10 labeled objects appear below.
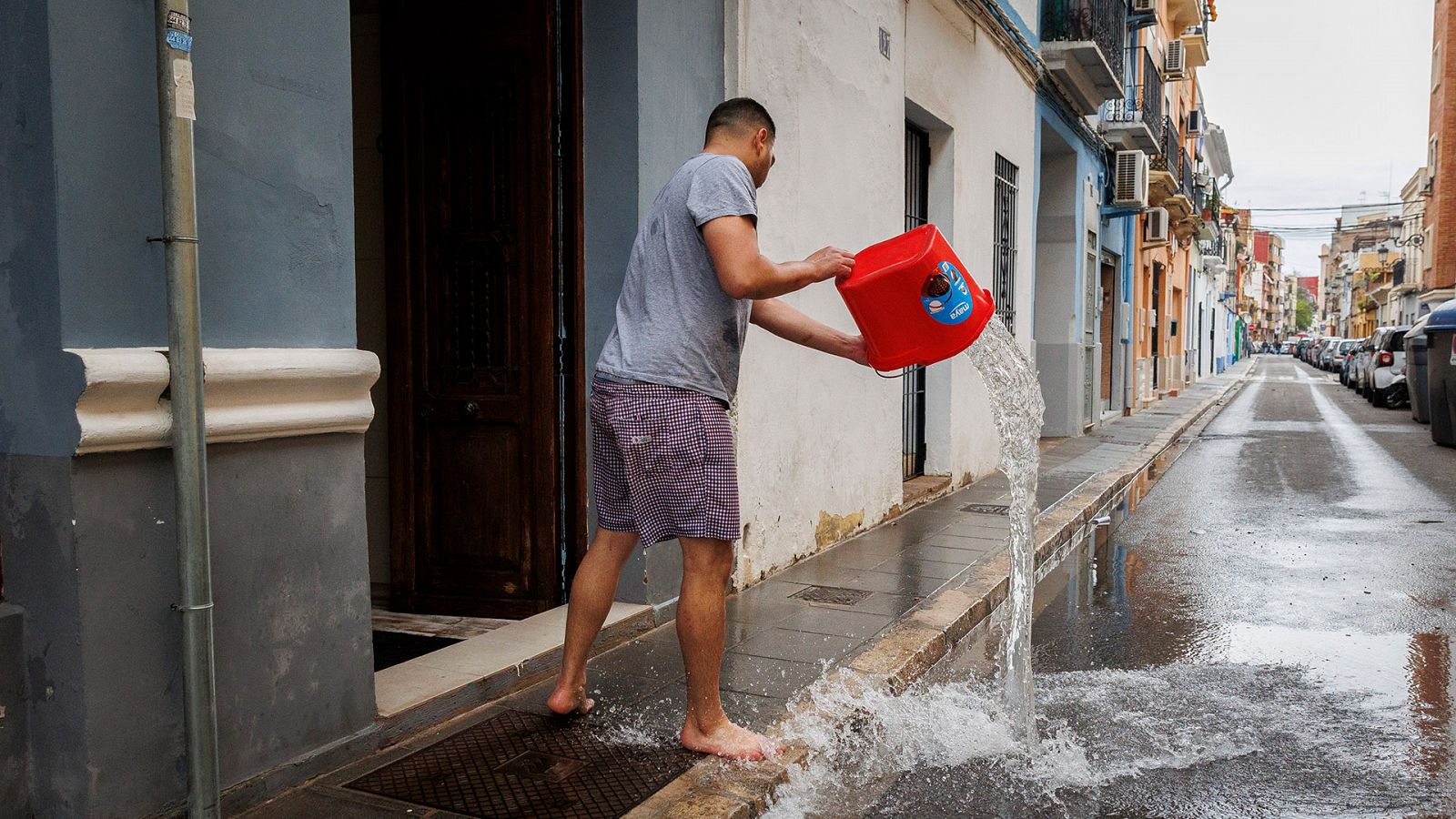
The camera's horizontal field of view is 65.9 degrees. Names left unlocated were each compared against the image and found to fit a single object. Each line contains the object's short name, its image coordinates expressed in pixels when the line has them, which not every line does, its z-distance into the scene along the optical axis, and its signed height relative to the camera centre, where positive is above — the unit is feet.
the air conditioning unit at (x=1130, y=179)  57.57 +8.12
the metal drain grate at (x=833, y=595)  18.50 -4.32
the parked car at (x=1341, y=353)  128.05 -2.29
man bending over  10.79 -0.36
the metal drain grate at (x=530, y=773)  10.14 -4.20
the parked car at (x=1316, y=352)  221.07 -3.14
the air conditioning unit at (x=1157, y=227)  70.90 +6.92
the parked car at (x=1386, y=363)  80.02 -1.91
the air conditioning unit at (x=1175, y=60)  78.74 +19.50
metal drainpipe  8.59 -0.48
